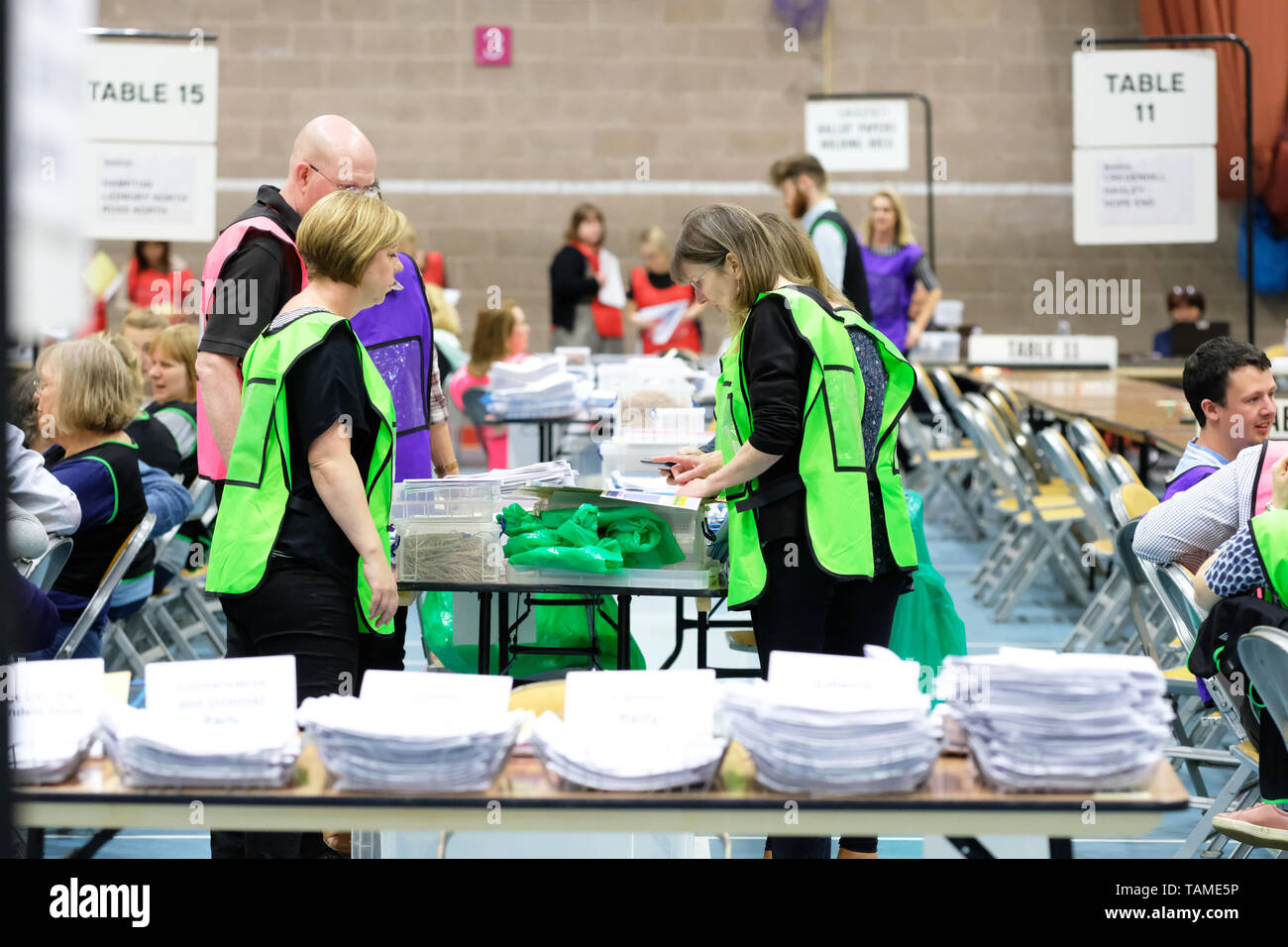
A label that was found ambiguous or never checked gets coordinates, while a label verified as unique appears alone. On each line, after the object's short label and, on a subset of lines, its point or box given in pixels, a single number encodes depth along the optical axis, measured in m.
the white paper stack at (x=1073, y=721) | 3.55
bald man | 5.62
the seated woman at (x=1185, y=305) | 20.91
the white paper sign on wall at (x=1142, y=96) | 14.11
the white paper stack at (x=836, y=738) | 3.57
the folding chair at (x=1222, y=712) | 5.89
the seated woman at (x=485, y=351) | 13.91
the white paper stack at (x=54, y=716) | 3.68
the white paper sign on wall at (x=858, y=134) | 20.94
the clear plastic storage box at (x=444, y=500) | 5.89
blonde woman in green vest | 4.79
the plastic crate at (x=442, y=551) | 5.86
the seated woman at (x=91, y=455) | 7.17
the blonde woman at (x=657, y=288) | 21.30
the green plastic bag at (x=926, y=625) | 6.39
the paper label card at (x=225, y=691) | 3.77
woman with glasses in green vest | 5.46
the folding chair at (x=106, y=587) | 7.03
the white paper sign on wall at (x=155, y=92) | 13.23
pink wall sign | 24.03
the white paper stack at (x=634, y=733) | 3.64
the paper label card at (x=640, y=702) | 3.83
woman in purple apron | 16.64
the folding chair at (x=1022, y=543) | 11.88
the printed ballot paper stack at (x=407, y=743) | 3.59
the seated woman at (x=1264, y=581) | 5.15
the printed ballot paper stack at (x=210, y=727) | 3.63
